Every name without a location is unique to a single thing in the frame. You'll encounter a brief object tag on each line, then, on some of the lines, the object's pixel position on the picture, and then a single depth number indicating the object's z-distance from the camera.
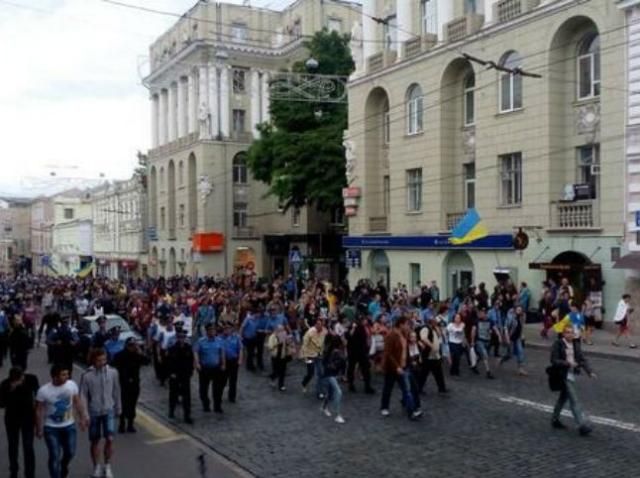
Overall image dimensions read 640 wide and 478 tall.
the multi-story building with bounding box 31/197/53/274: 108.57
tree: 39.12
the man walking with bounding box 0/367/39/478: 9.55
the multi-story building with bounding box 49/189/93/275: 92.06
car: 19.31
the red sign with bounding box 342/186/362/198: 37.00
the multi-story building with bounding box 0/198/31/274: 125.62
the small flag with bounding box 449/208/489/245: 27.86
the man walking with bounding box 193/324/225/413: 13.45
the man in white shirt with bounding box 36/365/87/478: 9.00
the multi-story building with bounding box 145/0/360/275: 56.28
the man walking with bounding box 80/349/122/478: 9.80
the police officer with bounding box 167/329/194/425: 12.92
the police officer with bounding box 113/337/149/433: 12.36
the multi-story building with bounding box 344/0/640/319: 24.59
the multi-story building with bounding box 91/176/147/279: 72.31
